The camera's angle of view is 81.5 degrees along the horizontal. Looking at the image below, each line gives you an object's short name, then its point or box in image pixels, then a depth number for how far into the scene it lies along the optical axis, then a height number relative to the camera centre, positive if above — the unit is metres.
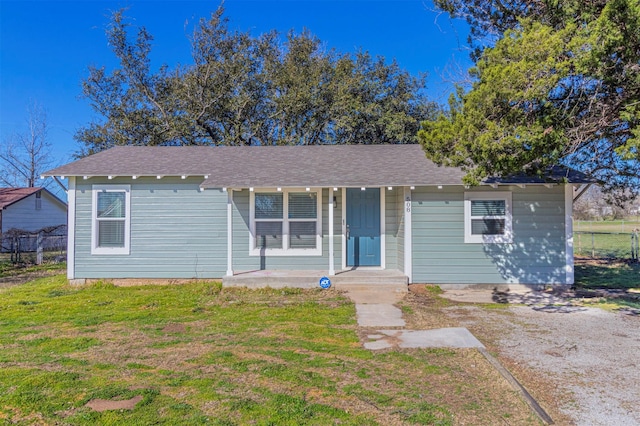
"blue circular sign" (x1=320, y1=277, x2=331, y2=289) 8.05 -1.23
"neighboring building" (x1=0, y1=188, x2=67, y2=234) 19.72 +1.01
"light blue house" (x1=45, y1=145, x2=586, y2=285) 8.35 +0.08
